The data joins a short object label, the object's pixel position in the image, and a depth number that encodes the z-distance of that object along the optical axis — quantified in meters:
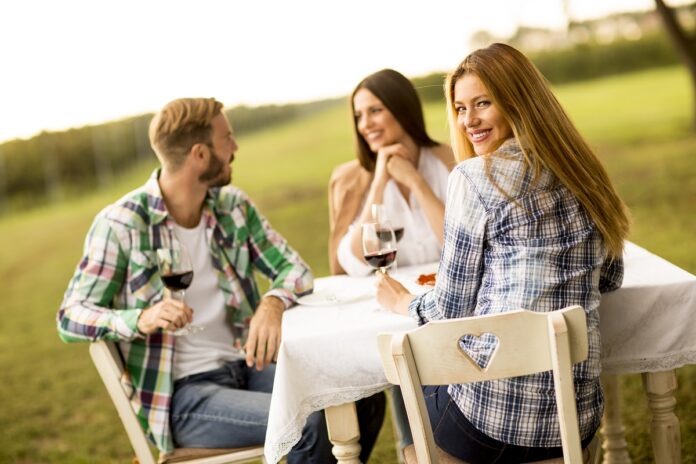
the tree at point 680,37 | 7.20
